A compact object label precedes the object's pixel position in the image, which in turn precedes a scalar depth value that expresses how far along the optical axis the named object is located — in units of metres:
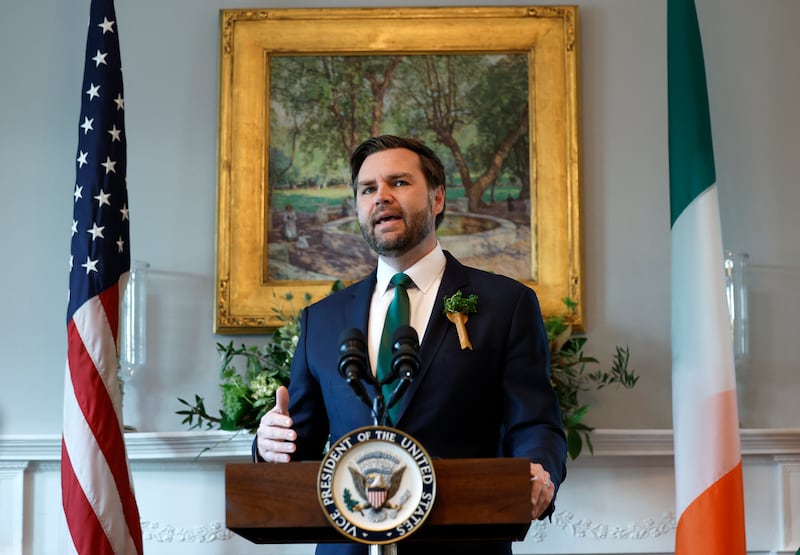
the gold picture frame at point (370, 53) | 4.07
